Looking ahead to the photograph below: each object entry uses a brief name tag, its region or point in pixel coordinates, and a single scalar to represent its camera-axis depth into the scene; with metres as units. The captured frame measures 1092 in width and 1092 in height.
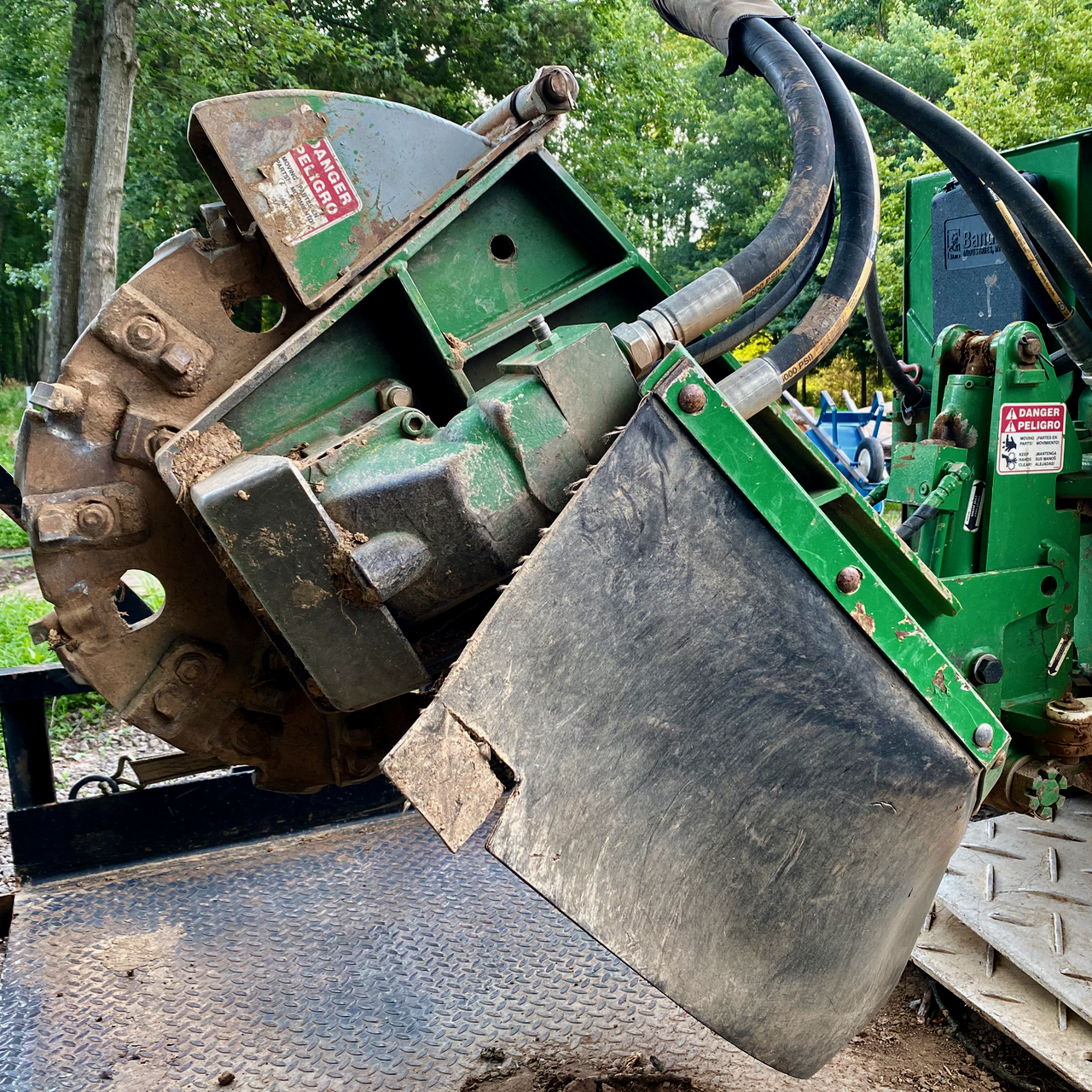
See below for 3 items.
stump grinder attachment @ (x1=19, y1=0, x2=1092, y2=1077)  1.47
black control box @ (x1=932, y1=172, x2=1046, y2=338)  3.25
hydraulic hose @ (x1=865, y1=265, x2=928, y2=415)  3.03
